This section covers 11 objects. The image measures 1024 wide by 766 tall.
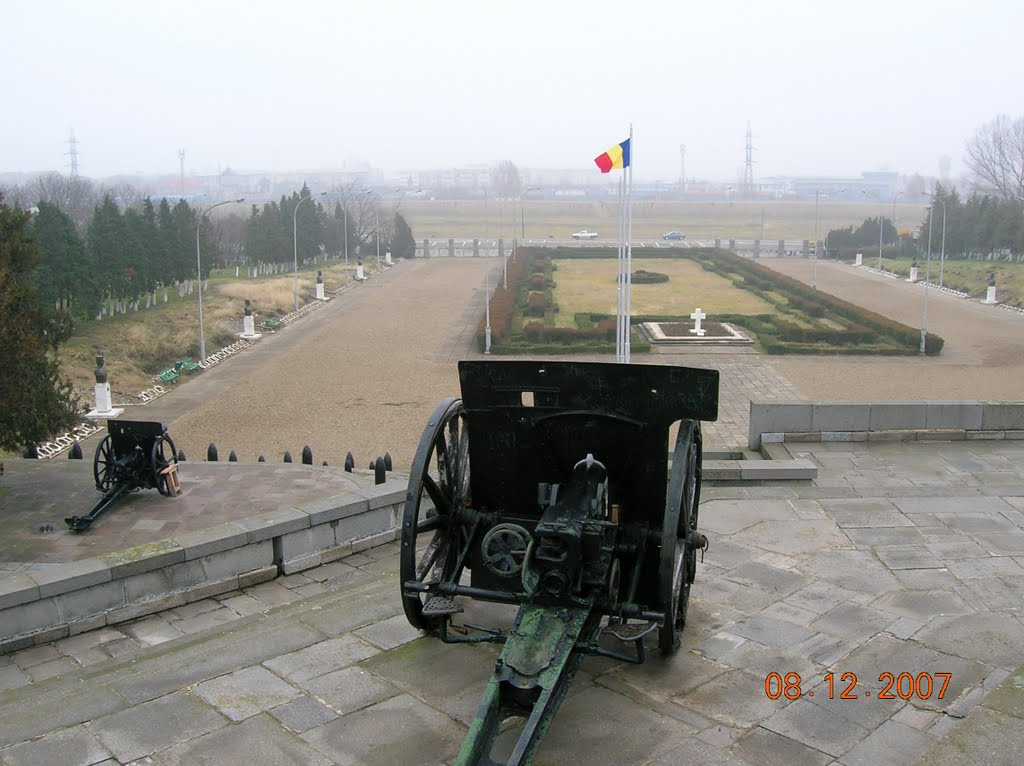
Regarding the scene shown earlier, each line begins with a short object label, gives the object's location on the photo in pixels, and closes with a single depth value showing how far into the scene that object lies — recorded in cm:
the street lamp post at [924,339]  3691
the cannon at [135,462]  1380
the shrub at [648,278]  5894
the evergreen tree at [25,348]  1480
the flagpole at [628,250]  2675
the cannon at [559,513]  595
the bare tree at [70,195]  8305
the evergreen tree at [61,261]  3759
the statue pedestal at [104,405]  2773
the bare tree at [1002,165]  9875
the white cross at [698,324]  3942
